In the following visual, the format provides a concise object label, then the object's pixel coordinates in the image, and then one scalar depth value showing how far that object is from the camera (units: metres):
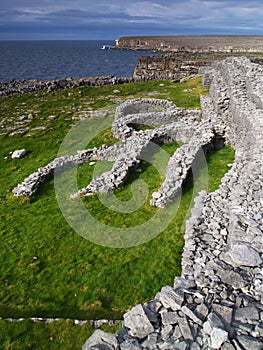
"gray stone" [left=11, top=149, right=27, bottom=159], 20.84
